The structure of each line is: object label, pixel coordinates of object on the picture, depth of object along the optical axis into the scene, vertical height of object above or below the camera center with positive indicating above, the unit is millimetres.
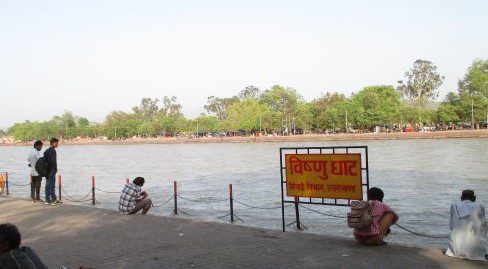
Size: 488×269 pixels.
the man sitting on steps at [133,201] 13438 -1808
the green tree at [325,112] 106912 +4232
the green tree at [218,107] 183875 +9992
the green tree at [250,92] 183125 +15039
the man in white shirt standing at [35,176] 16516 -1266
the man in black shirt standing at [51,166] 15422 -924
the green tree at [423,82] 129250 +12129
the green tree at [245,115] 127625 +4649
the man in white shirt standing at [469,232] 7758 -1666
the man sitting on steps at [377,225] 8875 -1729
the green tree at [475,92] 91250 +6736
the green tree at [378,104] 100875 +5359
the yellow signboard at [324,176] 9797 -934
